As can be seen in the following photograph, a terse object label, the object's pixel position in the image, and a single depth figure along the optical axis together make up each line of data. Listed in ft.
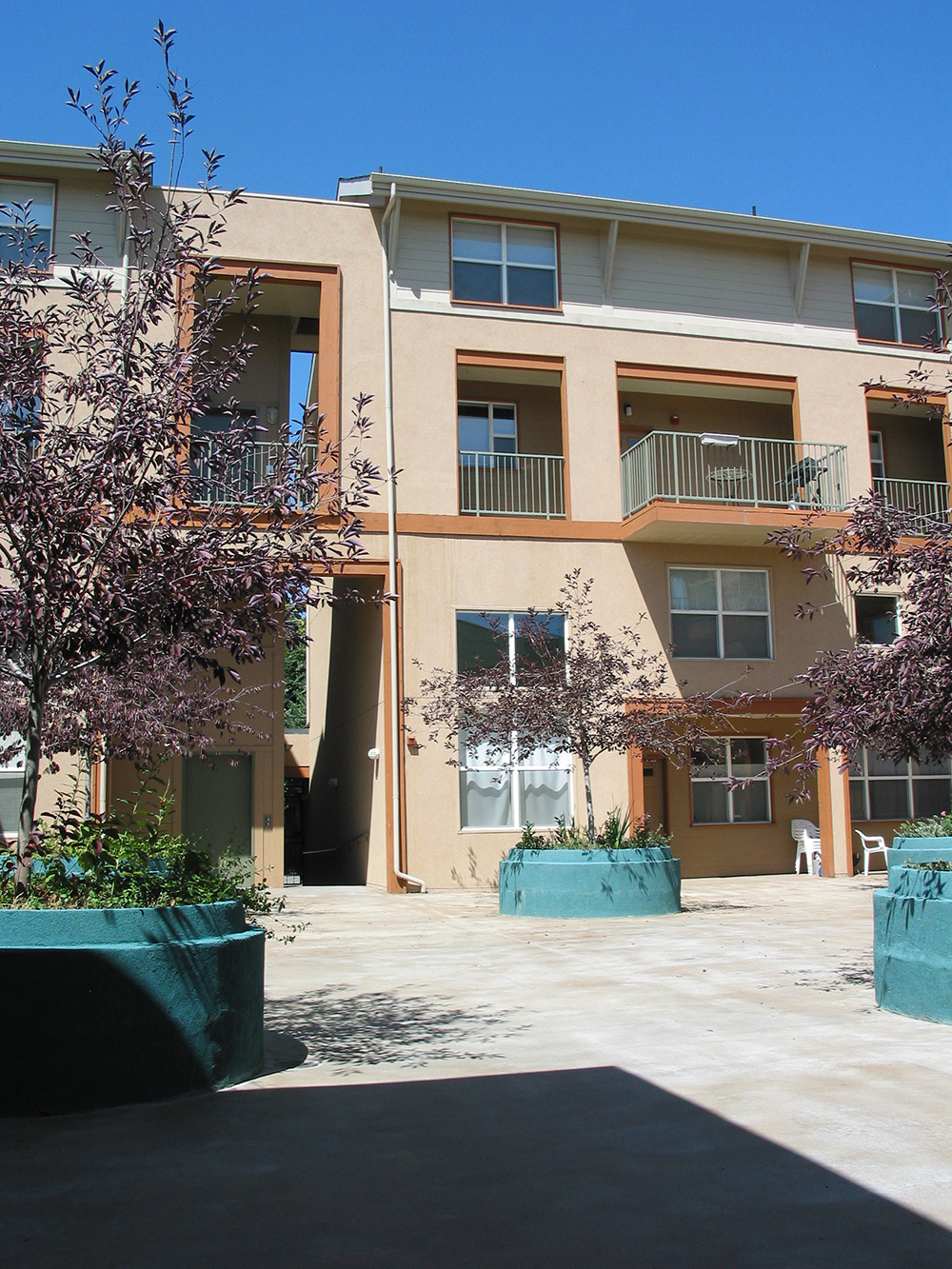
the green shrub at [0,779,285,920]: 18.21
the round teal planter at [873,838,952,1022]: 21.86
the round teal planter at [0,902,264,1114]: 16.33
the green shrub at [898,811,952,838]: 43.79
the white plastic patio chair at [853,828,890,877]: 64.34
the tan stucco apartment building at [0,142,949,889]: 59.62
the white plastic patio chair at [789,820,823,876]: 65.62
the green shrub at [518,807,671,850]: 45.98
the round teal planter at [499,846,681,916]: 43.86
